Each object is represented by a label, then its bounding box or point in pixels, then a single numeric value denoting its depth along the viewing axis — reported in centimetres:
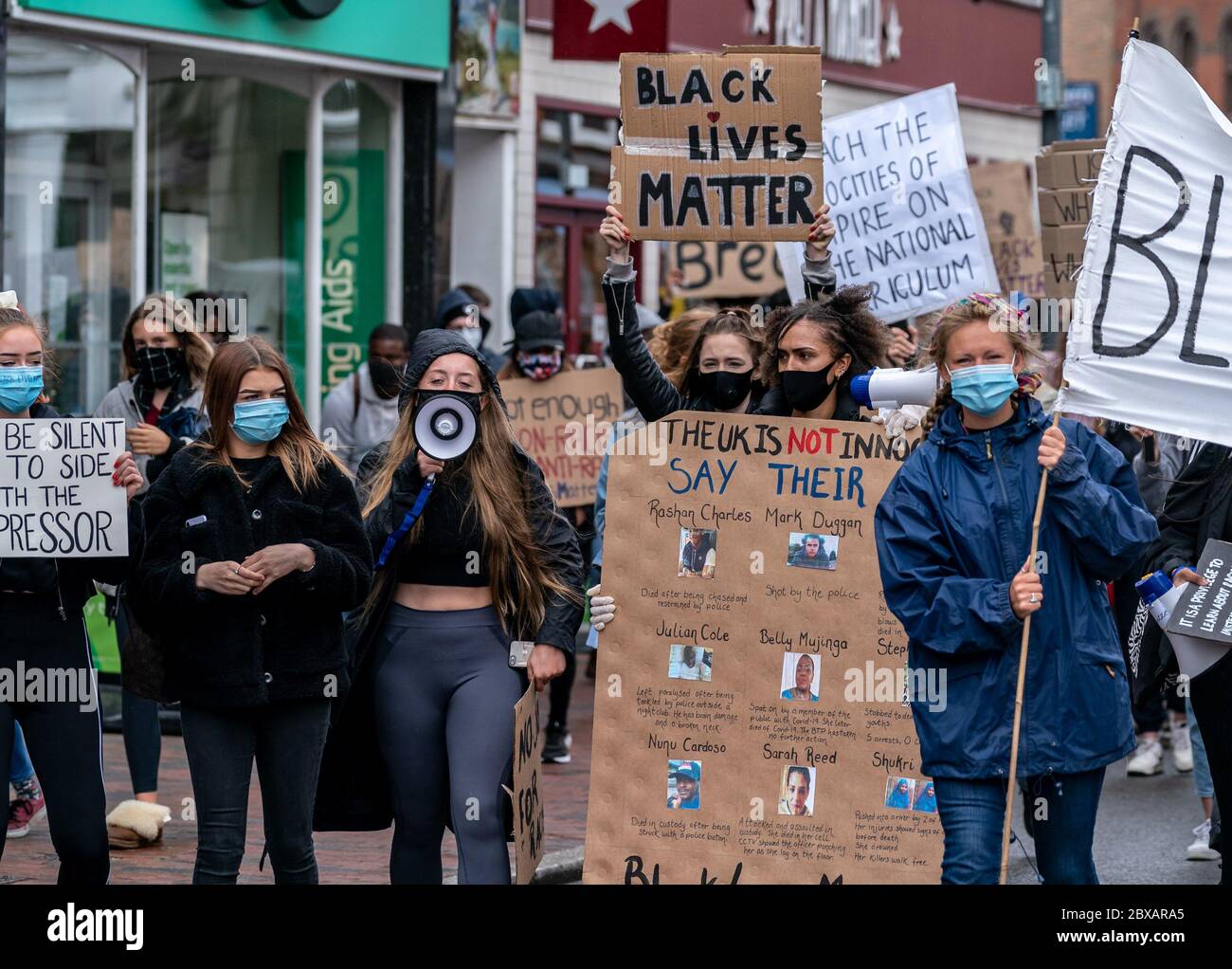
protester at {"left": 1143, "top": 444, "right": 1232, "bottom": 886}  643
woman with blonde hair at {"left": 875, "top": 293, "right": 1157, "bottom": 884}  527
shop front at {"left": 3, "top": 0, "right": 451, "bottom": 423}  1290
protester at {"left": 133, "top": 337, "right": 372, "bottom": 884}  601
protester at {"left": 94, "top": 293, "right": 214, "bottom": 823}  826
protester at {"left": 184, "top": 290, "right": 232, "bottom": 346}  958
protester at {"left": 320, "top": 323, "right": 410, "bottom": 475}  1123
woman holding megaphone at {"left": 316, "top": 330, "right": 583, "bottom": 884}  608
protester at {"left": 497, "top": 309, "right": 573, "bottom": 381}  1135
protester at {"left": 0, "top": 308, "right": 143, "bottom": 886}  595
